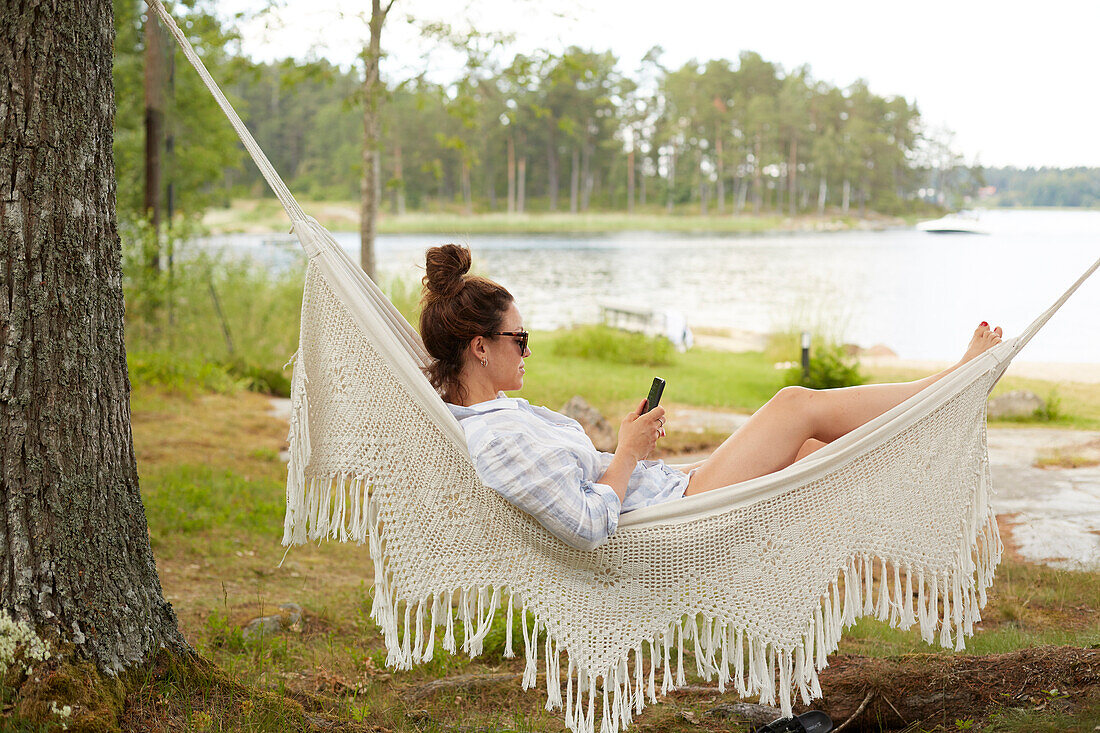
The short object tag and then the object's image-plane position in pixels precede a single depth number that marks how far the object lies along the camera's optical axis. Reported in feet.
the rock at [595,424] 16.11
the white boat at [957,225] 100.36
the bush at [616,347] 28.76
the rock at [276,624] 7.74
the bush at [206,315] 21.24
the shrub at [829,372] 21.02
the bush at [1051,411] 20.21
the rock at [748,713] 6.27
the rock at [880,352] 33.22
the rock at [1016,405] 20.40
